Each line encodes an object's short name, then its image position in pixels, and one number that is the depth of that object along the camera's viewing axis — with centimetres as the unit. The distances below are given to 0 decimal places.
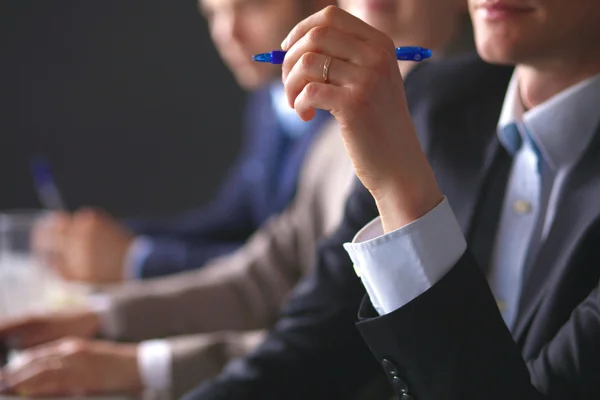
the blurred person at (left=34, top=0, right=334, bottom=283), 296
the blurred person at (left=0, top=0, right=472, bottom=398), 195
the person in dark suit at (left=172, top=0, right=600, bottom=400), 148
